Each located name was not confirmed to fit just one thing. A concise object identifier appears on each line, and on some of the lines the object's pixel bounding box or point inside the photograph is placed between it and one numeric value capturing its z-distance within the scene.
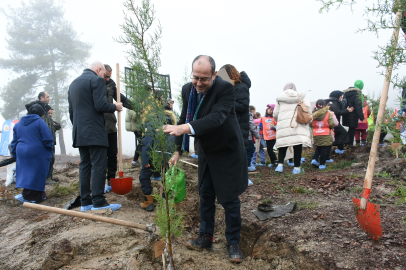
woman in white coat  5.91
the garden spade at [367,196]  2.30
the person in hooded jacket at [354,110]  7.84
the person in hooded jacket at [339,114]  8.28
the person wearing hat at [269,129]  7.52
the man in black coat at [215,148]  2.38
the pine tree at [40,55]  20.41
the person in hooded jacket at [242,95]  4.55
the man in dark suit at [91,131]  3.68
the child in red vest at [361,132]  8.70
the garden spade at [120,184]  4.03
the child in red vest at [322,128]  6.97
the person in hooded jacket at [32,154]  4.91
